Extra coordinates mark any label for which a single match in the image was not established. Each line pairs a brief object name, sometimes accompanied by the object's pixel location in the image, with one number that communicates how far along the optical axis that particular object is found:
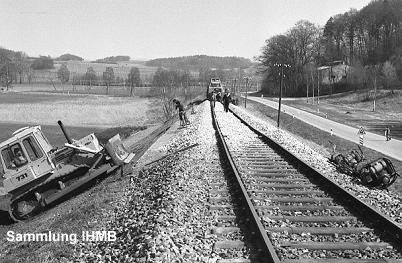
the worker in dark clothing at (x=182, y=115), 25.62
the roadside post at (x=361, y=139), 29.19
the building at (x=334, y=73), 100.12
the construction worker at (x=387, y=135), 33.50
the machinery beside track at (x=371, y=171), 12.36
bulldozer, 13.58
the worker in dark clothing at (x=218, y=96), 51.85
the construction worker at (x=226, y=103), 36.44
